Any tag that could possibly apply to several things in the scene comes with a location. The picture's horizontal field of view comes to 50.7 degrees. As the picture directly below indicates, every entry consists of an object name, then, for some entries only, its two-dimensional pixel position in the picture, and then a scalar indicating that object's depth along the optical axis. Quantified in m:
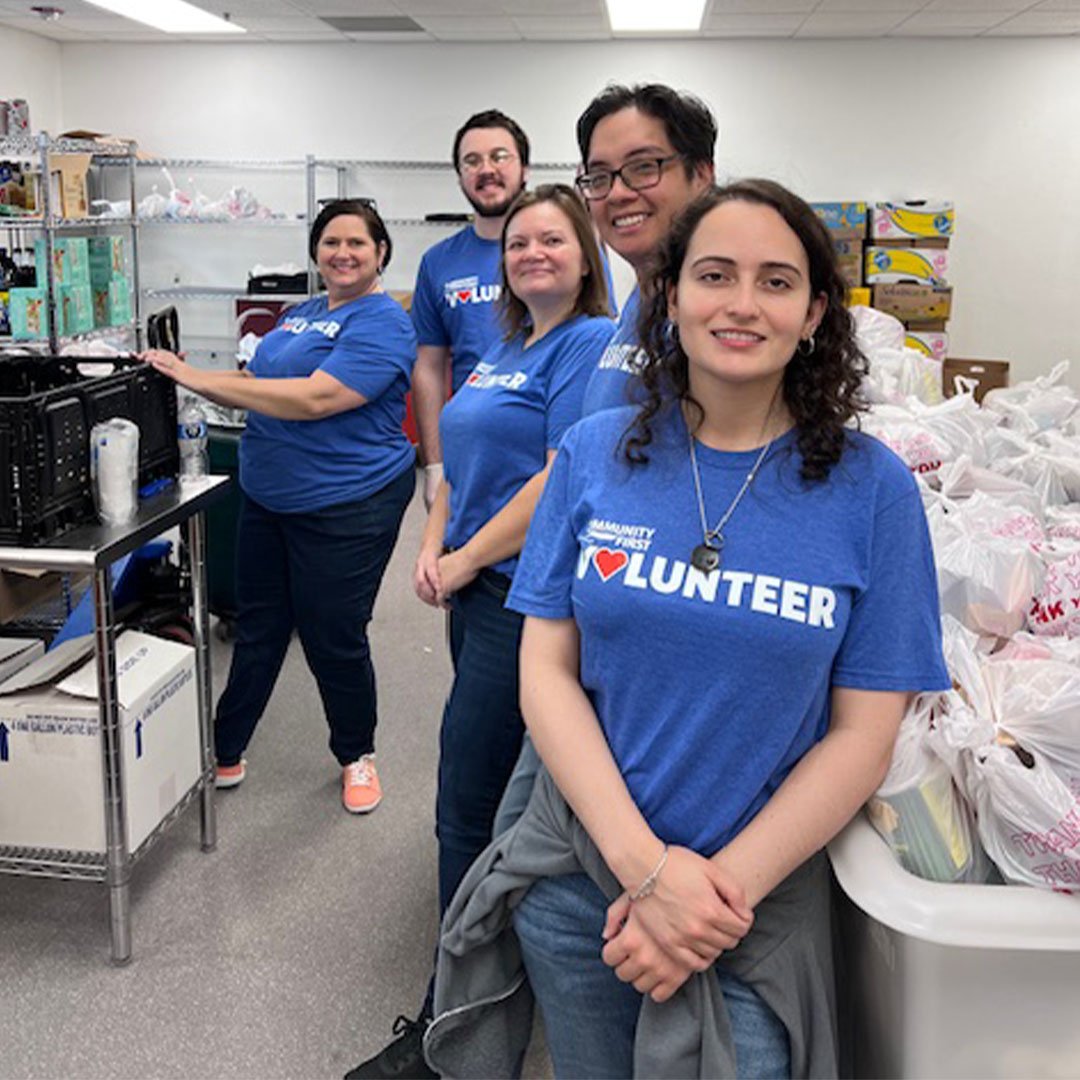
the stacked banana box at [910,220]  6.66
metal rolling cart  2.00
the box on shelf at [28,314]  5.15
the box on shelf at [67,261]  5.22
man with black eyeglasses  1.57
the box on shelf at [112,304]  5.84
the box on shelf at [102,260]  5.79
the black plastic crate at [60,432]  2.01
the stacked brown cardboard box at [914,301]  6.65
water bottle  2.59
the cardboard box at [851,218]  6.63
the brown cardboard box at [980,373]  6.31
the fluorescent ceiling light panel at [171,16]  6.26
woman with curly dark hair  1.08
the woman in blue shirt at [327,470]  2.59
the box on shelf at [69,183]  5.30
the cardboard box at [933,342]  6.63
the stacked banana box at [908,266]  6.69
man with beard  2.77
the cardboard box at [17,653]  2.49
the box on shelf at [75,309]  5.41
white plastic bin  0.97
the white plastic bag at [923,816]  1.09
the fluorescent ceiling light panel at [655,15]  6.14
